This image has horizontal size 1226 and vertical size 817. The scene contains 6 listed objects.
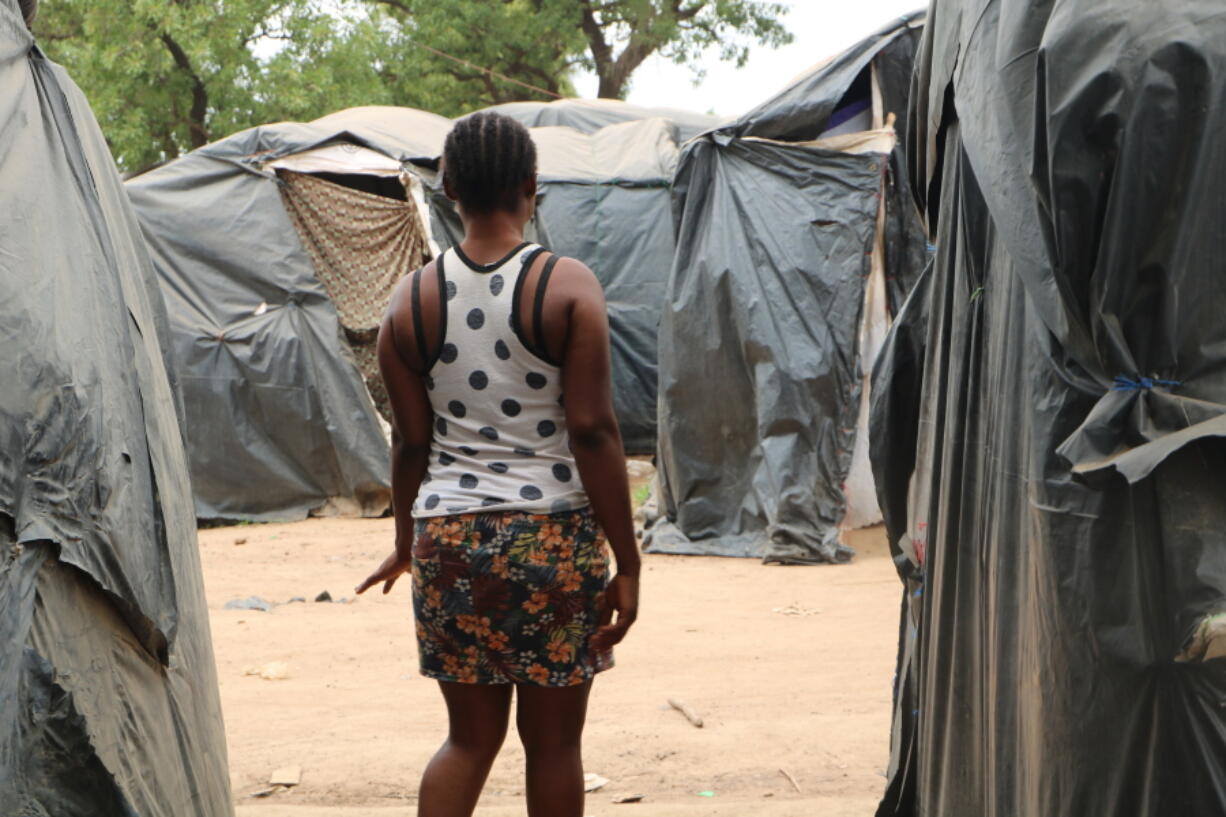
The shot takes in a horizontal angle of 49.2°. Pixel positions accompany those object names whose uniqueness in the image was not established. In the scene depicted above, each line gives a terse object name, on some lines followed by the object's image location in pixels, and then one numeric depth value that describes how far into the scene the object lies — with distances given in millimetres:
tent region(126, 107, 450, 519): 10164
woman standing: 2646
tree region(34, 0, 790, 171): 17438
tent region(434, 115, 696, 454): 11594
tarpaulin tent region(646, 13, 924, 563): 8086
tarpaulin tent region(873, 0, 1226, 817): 2039
